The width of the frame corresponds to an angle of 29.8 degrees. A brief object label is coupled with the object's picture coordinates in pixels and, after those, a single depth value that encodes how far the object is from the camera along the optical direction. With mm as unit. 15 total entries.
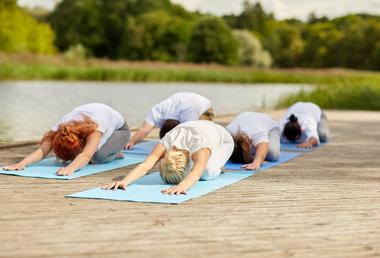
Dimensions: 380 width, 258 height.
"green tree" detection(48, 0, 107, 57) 45750
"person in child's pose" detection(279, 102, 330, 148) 6840
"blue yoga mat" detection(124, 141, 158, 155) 6093
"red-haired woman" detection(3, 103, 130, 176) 4605
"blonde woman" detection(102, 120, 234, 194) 4051
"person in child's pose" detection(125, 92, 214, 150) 6207
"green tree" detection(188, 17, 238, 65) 47688
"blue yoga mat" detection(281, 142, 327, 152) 6543
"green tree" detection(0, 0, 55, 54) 33844
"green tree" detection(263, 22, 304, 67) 56169
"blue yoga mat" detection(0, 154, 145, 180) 4543
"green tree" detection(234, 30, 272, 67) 47156
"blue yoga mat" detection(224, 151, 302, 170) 5156
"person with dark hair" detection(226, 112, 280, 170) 5148
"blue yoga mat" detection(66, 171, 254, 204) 3736
